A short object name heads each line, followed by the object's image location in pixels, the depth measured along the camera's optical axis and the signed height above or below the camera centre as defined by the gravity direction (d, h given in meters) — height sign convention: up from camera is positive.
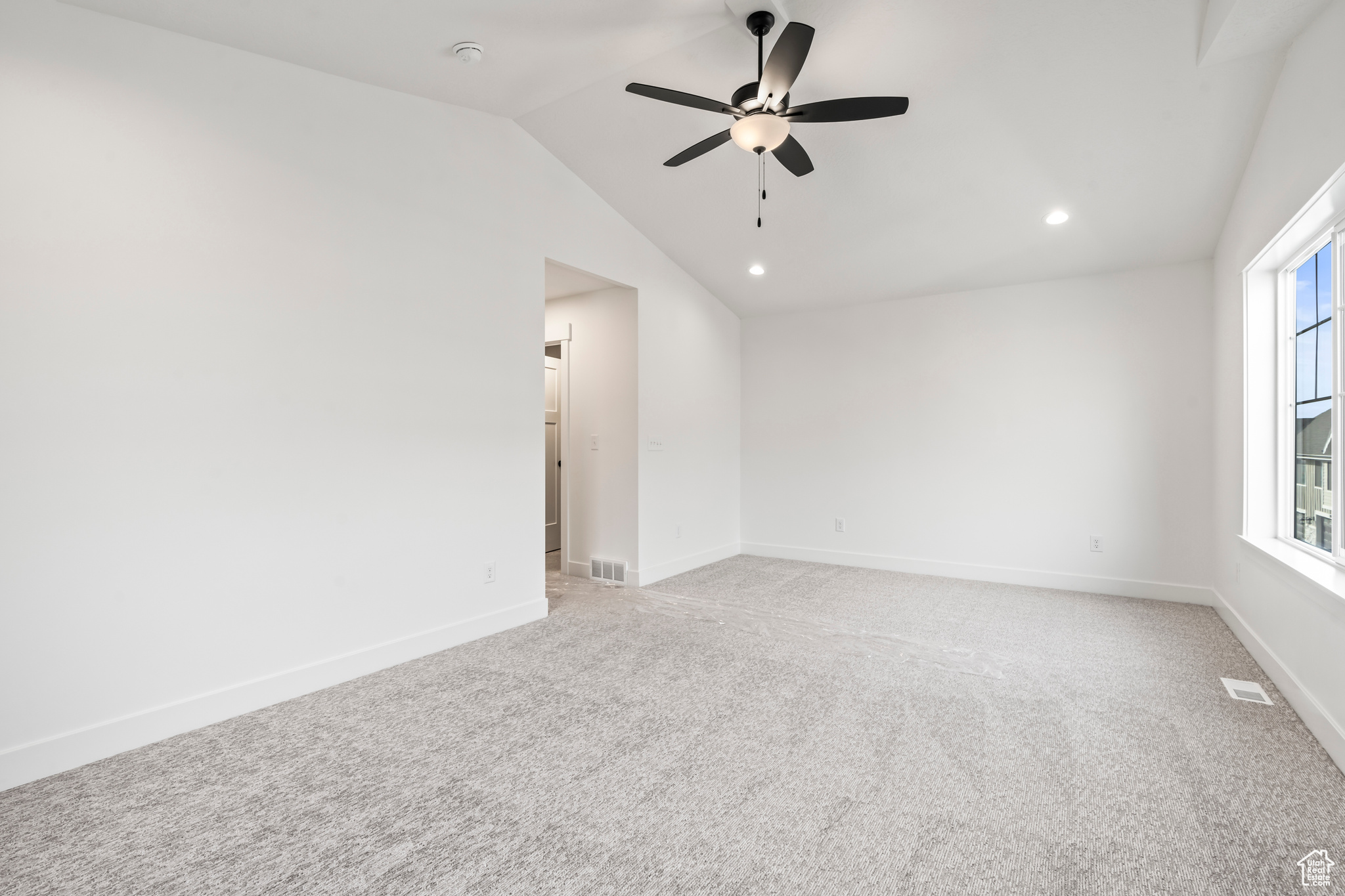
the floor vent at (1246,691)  2.70 -1.07
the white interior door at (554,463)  6.02 -0.16
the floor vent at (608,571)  4.87 -0.98
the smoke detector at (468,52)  2.80 +1.80
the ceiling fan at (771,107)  2.31 +1.36
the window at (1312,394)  2.75 +0.27
